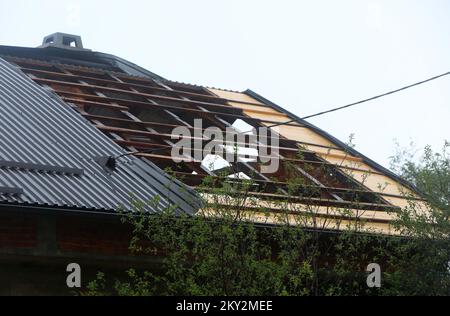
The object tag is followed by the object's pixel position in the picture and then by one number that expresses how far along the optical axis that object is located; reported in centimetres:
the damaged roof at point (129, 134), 2003
